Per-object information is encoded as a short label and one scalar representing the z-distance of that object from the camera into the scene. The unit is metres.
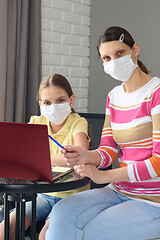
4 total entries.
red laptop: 1.13
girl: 1.84
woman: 1.32
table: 1.22
